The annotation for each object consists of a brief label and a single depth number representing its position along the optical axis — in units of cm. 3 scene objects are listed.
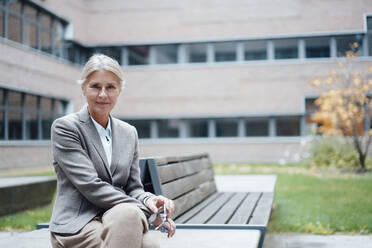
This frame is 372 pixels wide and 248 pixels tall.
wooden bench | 351
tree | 1422
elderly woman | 217
